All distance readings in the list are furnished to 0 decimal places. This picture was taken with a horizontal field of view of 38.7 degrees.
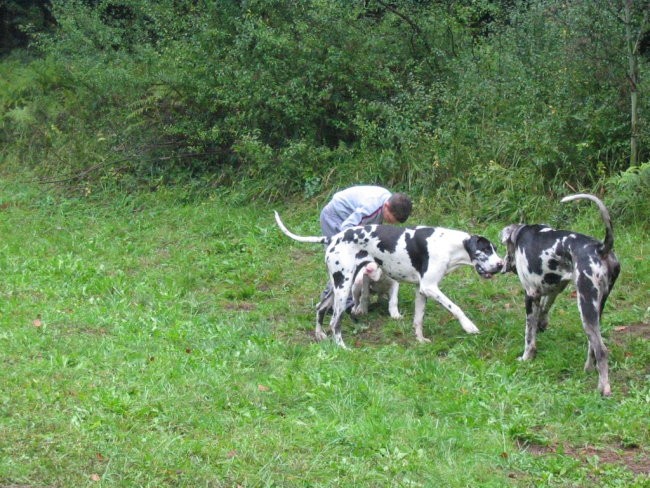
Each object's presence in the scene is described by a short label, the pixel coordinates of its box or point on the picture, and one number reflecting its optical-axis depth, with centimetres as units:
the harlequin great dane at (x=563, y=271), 789
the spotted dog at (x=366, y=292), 987
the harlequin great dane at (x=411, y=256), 959
